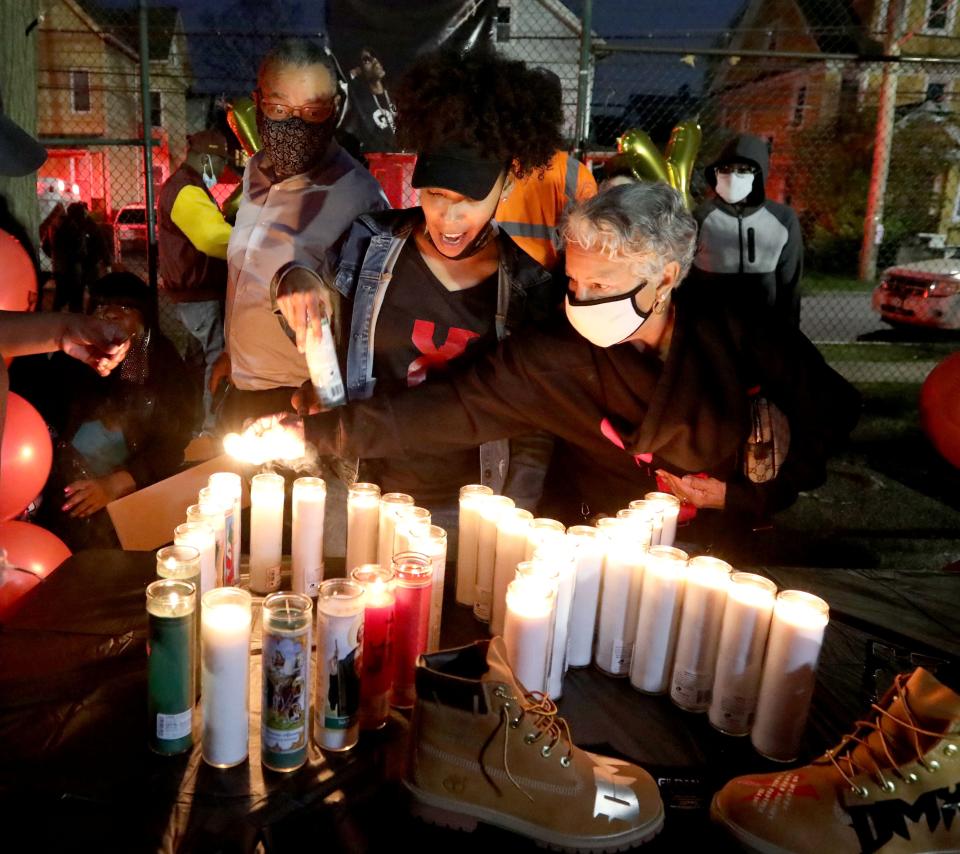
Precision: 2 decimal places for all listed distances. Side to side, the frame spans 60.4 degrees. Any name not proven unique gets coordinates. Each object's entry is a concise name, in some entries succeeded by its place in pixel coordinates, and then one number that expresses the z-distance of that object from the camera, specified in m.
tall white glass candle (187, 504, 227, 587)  2.14
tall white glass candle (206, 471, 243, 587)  2.32
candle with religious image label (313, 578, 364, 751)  1.68
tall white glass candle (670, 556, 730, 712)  1.98
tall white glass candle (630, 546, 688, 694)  2.01
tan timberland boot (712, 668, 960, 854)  1.52
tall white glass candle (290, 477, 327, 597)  2.30
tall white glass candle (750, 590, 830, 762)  1.80
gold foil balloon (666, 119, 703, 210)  4.96
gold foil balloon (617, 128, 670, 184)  4.45
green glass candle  1.63
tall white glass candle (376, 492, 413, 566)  2.28
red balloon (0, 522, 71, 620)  2.96
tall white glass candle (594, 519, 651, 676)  2.10
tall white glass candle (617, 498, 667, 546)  2.29
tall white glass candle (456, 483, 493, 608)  2.37
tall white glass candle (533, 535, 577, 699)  1.97
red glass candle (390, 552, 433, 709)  1.87
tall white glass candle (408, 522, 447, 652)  2.08
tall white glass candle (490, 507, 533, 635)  2.16
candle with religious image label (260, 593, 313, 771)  1.60
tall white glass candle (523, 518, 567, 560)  2.08
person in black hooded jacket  4.92
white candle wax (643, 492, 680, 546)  2.40
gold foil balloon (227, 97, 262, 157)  4.45
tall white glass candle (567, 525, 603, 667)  2.08
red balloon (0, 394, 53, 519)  3.23
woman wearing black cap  2.55
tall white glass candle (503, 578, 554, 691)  1.79
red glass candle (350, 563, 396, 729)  1.79
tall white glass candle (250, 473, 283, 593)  2.35
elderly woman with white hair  2.38
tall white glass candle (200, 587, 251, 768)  1.61
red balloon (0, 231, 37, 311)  3.82
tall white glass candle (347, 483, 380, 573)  2.37
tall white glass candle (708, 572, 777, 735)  1.89
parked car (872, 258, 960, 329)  10.76
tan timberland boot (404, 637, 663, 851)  1.55
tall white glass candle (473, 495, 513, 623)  2.32
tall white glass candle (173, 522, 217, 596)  2.01
